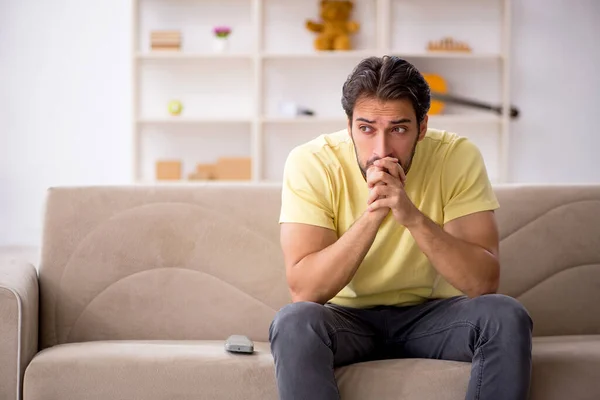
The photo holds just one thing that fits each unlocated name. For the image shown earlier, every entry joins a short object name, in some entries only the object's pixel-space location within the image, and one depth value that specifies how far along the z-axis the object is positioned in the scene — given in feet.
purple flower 17.74
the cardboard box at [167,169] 17.99
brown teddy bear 17.84
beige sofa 7.85
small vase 17.93
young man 6.03
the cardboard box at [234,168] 17.71
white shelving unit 18.34
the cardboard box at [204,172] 17.93
